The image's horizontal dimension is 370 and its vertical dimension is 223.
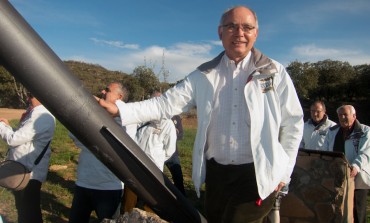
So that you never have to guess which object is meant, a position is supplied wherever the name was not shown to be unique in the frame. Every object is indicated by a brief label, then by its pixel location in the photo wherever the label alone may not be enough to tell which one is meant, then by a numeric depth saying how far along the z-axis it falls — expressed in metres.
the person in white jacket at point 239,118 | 2.43
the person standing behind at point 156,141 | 5.36
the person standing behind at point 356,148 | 5.25
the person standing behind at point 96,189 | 3.87
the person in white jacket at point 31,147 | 4.23
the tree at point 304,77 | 49.97
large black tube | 1.84
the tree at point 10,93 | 43.81
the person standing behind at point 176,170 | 6.63
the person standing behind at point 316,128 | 6.24
